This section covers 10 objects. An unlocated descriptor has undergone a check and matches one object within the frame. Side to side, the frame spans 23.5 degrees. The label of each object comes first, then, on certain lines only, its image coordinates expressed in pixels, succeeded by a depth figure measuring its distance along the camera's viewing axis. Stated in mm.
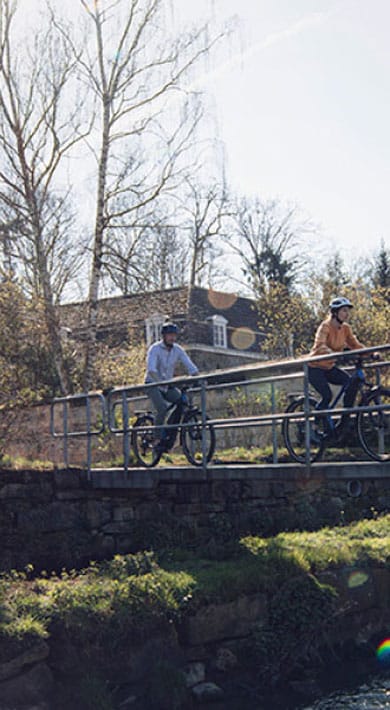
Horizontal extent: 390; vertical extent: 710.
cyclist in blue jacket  12234
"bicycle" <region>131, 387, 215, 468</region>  12023
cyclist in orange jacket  10227
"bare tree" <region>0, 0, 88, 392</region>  21484
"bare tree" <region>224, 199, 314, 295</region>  45500
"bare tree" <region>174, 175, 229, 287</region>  39719
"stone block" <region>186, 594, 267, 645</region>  10562
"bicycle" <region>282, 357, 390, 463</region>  9898
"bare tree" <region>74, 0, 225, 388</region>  21156
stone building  31422
